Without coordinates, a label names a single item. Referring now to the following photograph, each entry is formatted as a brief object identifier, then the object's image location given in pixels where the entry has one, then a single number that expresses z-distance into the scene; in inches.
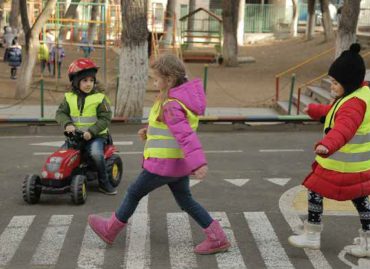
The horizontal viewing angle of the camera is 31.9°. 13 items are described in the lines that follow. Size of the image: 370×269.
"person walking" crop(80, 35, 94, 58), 1055.4
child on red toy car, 270.4
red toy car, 262.4
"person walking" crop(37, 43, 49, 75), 873.5
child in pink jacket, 185.8
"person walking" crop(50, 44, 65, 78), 853.2
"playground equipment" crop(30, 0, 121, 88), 812.0
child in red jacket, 194.2
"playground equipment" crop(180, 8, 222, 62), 1224.2
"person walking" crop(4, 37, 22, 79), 854.5
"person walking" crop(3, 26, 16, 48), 1092.9
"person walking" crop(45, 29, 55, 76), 909.2
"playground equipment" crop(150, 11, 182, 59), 922.1
